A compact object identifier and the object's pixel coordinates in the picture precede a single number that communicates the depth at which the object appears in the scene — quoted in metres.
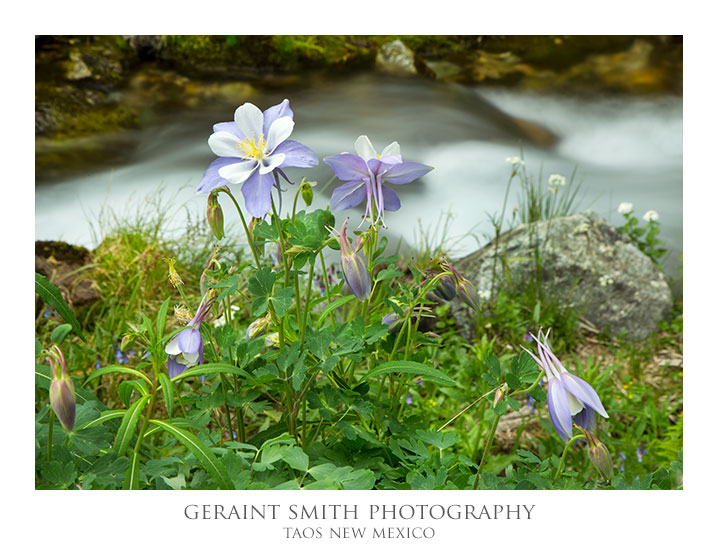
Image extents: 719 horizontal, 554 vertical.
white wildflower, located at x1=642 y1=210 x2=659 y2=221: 3.50
